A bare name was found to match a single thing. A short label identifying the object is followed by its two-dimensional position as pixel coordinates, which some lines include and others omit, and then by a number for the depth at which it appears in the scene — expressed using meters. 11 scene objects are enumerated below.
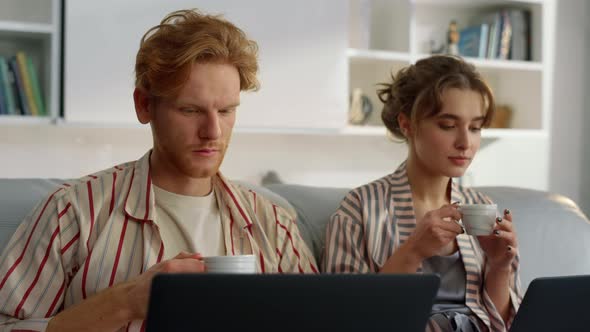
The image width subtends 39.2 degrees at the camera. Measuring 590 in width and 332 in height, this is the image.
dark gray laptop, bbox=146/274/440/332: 1.01
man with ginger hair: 1.47
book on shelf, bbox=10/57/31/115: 2.97
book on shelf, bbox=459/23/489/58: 3.74
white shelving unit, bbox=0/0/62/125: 2.93
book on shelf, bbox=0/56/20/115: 2.96
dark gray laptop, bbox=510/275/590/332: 1.32
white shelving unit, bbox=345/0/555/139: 3.51
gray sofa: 2.23
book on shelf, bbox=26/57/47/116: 2.98
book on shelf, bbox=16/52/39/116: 2.97
